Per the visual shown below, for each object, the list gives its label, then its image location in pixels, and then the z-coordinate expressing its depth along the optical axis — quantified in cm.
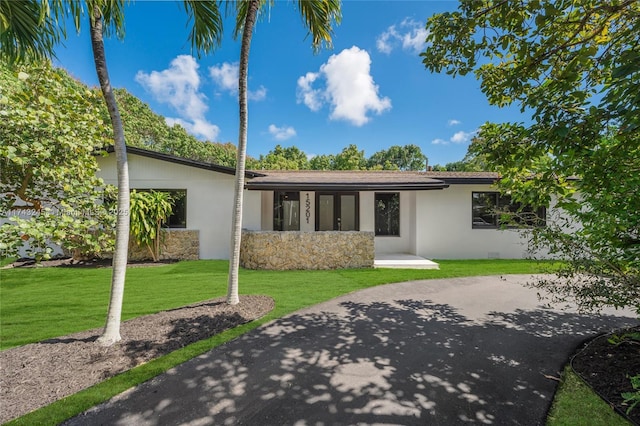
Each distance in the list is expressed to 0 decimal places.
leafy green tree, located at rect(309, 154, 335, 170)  4138
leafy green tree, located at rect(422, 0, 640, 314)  250
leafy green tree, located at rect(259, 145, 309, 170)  3768
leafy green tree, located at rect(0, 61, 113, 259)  386
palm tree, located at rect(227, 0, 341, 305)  493
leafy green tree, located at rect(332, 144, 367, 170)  3612
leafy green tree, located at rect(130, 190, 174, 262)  924
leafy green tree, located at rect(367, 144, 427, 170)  4759
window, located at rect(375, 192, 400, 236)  1207
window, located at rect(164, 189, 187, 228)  1069
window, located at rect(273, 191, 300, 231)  1209
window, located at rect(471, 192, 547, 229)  1103
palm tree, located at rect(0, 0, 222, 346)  329
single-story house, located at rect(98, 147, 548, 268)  916
